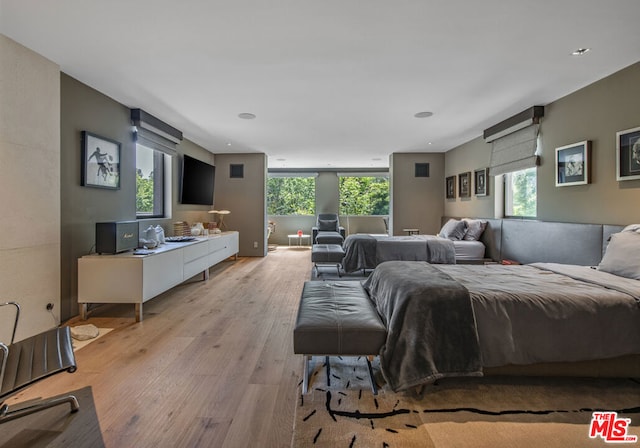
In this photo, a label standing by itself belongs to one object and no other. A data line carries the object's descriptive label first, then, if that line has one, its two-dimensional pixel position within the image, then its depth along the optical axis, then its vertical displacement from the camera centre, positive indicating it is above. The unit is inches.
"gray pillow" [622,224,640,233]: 98.2 -1.1
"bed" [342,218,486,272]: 187.8 -16.3
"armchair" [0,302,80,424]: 55.8 -27.7
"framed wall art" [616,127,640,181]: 105.7 +25.0
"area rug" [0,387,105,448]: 56.5 -40.6
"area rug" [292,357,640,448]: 57.4 -39.9
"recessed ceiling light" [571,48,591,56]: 98.4 +56.4
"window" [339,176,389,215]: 387.9 +34.9
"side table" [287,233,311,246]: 370.3 -17.8
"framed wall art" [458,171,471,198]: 227.6 +30.3
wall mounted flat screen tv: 208.8 +30.2
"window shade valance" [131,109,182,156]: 158.7 +51.6
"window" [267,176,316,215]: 390.3 +34.9
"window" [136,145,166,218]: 173.2 +24.2
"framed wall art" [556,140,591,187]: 125.4 +26.2
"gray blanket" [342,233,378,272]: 191.0 -19.6
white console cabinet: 118.4 -21.8
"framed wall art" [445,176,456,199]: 251.0 +31.0
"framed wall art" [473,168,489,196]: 203.6 +28.9
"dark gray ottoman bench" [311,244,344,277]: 198.1 -21.2
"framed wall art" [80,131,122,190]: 126.4 +26.9
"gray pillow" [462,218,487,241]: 198.0 -3.3
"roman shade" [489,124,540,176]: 156.0 +40.5
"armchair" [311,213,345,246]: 278.7 -7.7
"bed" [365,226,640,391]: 68.9 -24.0
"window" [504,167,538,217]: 166.4 +18.2
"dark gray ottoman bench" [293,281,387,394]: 69.6 -25.0
